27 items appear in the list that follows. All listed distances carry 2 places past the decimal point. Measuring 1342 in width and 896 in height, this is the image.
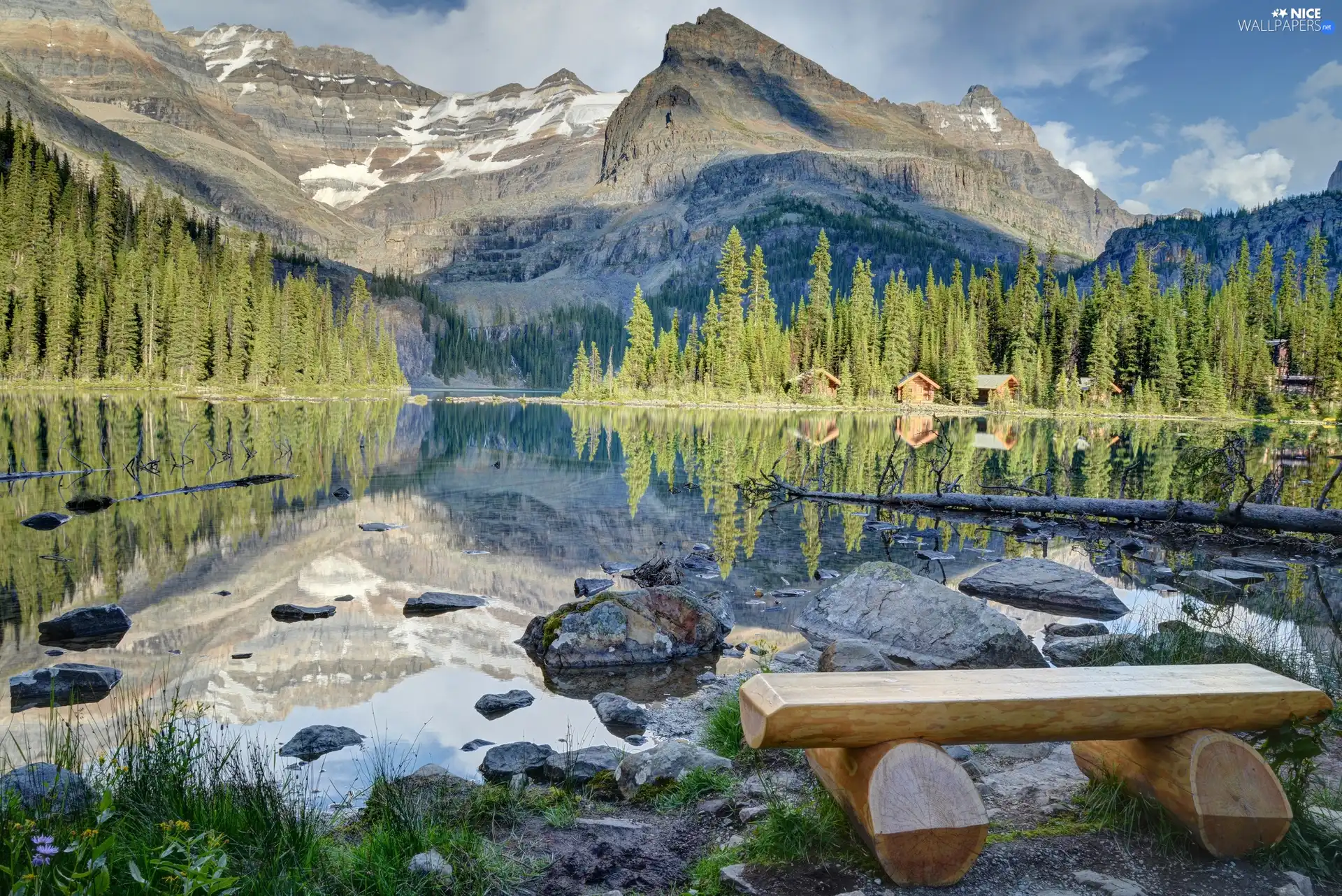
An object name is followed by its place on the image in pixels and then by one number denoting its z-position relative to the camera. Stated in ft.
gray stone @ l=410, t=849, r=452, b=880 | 13.00
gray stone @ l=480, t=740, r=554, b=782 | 20.02
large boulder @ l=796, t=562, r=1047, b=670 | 27.25
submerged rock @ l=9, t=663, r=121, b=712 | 23.59
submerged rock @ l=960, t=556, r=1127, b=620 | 36.32
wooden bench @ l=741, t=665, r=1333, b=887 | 12.38
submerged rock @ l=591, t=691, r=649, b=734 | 23.90
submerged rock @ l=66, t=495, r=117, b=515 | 53.62
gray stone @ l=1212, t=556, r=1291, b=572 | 43.09
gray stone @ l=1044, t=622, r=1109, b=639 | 31.45
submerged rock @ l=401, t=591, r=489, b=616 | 36.60
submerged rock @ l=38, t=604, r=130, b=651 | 29.32
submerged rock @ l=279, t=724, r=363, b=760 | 21.47
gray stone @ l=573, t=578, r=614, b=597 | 39.06
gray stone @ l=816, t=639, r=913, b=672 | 23.39
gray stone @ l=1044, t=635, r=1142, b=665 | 25.32
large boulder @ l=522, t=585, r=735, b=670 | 29.68
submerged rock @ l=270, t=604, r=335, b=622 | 34.38
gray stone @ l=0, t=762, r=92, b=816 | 13.16
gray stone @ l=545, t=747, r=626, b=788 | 19.07
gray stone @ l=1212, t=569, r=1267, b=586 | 39.45
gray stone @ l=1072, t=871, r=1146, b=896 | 12.48
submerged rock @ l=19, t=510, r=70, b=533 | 48.19
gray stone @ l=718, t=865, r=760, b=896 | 12.84
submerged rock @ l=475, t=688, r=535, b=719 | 25.16
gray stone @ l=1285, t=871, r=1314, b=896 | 12.48
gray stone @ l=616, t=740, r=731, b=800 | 17.98
